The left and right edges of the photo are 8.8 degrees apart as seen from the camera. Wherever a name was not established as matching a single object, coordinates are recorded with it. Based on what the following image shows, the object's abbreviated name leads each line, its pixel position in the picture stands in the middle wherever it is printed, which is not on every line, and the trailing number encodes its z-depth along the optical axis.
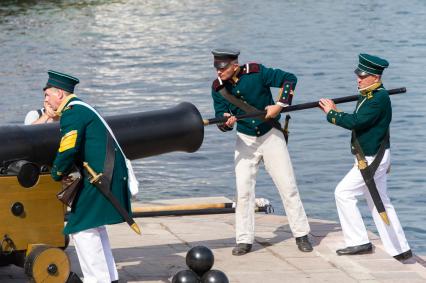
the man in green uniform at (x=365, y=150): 21.18
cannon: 18.47
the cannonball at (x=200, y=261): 18.17
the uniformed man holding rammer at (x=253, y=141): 21.47
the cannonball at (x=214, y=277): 17.79
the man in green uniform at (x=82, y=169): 17.85
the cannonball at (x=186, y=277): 17.79
